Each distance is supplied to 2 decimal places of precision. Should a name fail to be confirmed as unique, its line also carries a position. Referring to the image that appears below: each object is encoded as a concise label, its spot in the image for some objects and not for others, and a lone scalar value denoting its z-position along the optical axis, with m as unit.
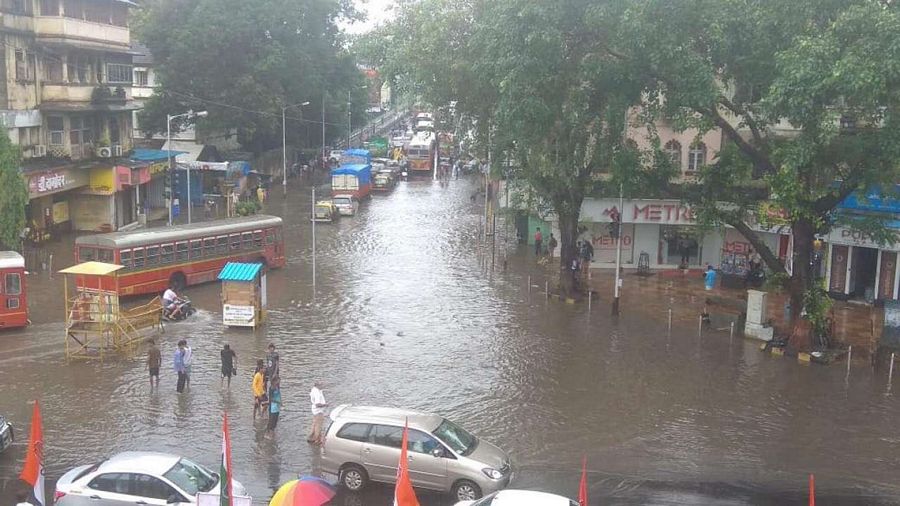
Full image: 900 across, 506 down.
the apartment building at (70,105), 37.81
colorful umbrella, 11.31
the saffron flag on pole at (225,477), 11.55
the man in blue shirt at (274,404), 18.28
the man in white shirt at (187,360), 20.69
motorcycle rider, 28.00
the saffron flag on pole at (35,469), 12.81
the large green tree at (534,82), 25.36
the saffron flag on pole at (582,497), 11.88
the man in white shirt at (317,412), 17.72
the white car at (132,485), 13.57
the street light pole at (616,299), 29.84
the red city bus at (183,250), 29.75
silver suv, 15.15
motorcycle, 28.00
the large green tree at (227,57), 59.22
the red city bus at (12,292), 25.38
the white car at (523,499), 12.51
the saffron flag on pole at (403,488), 11.54
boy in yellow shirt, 19.16
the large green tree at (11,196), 30.45
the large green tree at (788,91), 21.02
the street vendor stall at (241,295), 26.56
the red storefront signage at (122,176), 44.50
